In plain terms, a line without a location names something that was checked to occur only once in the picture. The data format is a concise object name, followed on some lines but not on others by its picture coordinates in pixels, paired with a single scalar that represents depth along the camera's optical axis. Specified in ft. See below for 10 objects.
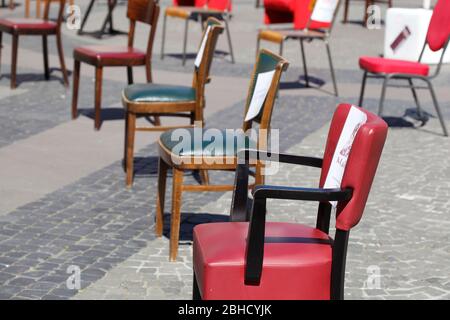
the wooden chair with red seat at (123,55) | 35.01
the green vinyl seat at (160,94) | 28.79
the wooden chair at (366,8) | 74.52
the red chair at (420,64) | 37.77
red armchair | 16.04
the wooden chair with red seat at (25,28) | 43.39
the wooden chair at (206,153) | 22.71
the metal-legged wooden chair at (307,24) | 45.53
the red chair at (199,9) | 54.45
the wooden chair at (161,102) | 28.65
